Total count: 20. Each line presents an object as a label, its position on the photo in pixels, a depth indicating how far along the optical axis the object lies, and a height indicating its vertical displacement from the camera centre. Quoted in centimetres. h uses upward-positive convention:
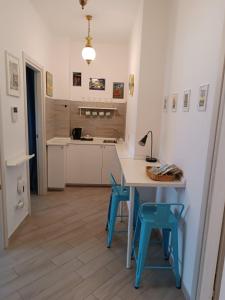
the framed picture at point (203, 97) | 153 +17
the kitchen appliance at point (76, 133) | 429 -35
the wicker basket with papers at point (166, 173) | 192 -49
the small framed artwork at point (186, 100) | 185 +17
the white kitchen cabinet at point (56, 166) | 373 -90
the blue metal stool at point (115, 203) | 232 -94
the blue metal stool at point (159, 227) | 180 -90
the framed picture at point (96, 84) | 436 +65
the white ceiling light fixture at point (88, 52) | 310 +92
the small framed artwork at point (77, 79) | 431 +73
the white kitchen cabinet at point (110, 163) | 407 -88
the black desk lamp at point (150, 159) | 269 -50
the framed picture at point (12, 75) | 218 +40
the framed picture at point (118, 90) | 441 +55
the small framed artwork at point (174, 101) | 217 +18
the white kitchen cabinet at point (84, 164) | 405 -92
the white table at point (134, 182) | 186 -55
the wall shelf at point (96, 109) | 436 +15
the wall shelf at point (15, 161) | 222 -52
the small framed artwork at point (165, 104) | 250 +18
